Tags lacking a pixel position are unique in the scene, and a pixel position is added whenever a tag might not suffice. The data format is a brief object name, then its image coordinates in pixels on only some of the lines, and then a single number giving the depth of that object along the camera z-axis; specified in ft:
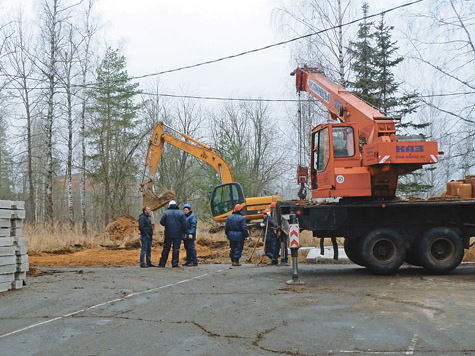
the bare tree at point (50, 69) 86.79
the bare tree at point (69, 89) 94.38
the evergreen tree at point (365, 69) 86.02
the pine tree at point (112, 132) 107.55
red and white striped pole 33.78
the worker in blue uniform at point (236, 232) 49.88
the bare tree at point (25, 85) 94.07
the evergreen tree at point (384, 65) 90.79
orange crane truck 37.50
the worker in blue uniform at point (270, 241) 51.29
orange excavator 74.28
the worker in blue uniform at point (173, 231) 49.03
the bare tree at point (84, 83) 102.06
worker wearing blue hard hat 51.13
